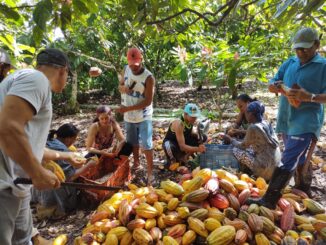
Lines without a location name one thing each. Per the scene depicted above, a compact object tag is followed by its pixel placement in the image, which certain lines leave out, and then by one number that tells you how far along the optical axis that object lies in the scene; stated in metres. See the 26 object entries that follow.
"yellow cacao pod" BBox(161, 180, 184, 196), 3.13
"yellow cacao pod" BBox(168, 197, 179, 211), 3.00
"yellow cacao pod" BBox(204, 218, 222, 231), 2.74
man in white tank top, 4.31
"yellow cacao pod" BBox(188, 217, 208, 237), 2.72
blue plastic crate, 4.48
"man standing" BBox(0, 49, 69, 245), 1.62
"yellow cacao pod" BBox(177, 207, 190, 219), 2.86
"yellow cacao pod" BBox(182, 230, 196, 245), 2.68
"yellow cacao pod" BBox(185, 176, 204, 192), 3.11
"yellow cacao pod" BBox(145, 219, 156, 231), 2.83
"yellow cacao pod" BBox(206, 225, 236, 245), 2.59
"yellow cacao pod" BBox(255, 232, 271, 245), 2.61
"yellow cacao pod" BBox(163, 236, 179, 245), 2.60
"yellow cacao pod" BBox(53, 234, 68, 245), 2.94
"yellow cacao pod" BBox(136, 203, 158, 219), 2.92
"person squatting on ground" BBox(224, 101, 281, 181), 3.88
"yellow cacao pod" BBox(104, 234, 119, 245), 2.74
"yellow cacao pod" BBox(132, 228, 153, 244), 2.66
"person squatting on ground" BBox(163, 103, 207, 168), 4.59
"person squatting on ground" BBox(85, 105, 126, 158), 4.38
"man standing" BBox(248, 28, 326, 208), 3.00
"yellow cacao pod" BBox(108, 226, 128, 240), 2.82
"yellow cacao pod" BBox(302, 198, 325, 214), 3.12
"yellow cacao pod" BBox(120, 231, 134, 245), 2.78
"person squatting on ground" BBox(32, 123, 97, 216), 3.56
